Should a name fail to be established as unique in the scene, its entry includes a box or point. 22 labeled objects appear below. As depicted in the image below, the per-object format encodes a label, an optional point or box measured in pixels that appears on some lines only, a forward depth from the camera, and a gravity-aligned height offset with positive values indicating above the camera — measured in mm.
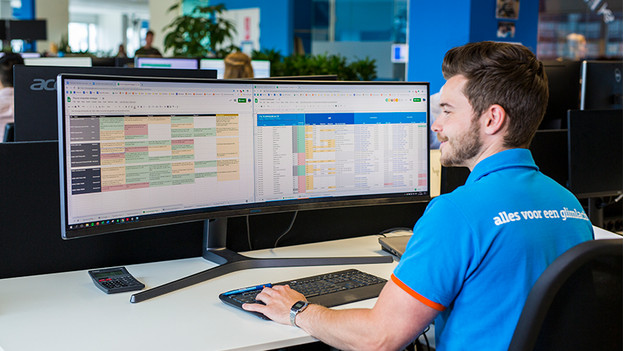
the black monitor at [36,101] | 2168 +75
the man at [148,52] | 6661 +742
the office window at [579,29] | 8133 +1237
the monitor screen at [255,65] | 5785 +533
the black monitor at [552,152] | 2422 -73
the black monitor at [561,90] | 3250 +198
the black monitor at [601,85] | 3213 +223
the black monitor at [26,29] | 11250 +1560
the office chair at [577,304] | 1002 -258
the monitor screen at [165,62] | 5340 +508
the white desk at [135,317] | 1317 -398
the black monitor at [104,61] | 5805 +562
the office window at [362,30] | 8859 +1359
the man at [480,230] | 1197 -174
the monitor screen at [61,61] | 5332 +504
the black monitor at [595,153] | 2346 -72
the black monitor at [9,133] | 2771 -33
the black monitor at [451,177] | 2209 -152
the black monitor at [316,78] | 1919 +158
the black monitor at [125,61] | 6195 +587
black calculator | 1595 -367
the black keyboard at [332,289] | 1541 -375
